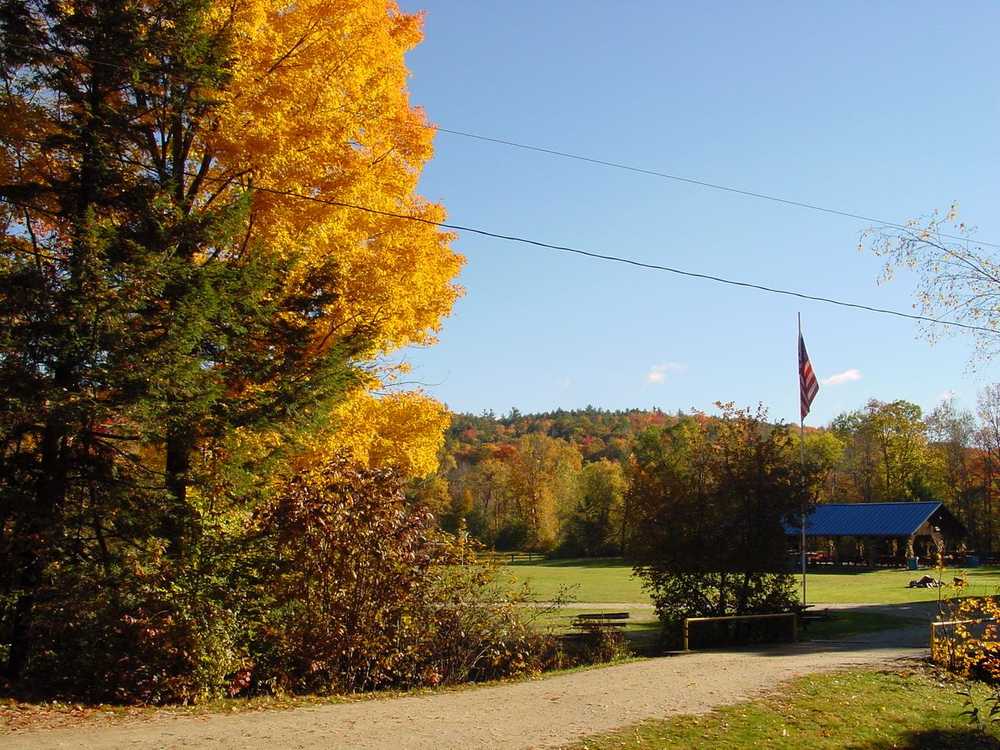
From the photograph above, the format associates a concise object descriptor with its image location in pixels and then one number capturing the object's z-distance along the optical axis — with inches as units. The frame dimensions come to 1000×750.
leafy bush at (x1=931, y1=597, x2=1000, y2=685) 425.8
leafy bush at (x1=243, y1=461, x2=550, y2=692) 456.4
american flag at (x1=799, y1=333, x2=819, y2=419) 964.8
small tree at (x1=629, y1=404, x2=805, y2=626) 709.9
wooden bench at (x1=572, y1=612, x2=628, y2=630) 668.1
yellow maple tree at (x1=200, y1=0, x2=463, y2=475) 488.4
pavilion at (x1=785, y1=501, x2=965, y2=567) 2190.0
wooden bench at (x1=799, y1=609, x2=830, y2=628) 799.1
